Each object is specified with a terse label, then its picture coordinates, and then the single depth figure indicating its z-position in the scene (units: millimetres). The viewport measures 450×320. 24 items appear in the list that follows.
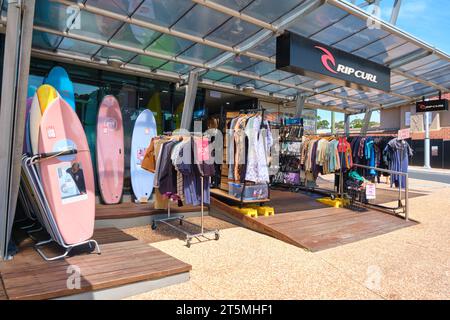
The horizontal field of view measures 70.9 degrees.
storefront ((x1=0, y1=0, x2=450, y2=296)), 4090
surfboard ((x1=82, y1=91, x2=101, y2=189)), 6152
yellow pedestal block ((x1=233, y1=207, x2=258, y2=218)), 5361
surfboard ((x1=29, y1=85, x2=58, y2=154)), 3305
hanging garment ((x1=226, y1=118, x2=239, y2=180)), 5402
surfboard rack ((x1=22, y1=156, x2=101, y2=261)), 3164
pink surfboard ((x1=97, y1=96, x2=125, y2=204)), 5930
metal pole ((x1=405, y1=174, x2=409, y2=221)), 5856
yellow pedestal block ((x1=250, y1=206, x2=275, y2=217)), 5527
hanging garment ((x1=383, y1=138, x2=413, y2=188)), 6852
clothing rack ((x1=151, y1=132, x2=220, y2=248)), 4316
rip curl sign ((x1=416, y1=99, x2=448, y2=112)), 8750
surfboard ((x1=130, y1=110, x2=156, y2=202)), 6301
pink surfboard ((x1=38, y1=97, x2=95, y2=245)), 3244
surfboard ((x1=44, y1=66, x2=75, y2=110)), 5629
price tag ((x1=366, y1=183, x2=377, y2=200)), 6285
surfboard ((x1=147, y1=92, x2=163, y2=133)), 7062
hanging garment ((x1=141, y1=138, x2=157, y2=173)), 4793
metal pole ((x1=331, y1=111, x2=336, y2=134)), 14388
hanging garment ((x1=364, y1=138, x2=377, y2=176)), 6914
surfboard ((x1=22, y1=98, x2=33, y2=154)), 3370
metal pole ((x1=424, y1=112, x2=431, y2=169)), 20758
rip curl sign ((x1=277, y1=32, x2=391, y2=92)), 4812
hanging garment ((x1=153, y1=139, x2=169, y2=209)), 4449
